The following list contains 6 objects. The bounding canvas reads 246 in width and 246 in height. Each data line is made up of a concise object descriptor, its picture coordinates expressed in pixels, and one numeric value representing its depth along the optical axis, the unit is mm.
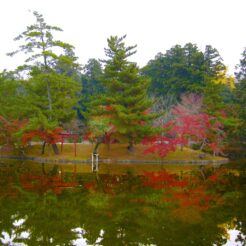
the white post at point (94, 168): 29525
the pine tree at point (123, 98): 36188
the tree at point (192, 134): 35469
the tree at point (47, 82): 37250
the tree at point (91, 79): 63625
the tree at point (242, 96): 44125
